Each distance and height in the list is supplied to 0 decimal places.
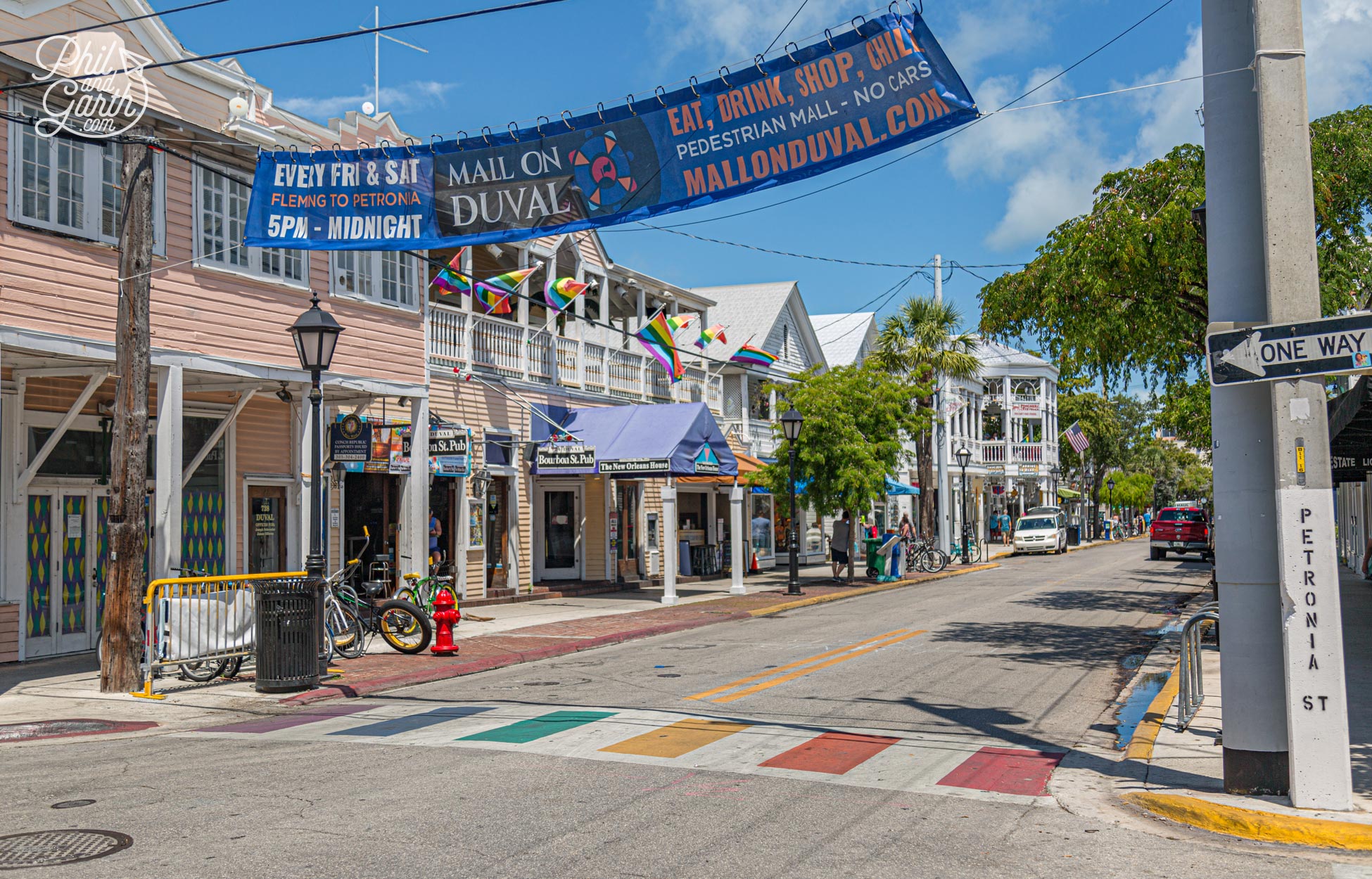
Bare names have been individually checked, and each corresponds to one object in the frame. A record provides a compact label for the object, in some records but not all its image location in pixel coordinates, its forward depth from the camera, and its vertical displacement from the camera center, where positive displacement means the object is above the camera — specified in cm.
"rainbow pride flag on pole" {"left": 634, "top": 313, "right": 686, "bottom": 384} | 2512 +362
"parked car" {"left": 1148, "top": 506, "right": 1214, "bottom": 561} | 3831 -139
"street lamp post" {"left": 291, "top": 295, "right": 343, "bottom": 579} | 1260 +181
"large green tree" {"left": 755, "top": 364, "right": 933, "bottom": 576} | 2808 +156
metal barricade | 1191 -125
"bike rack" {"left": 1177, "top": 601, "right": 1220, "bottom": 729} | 905 -157
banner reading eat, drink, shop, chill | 859 +309
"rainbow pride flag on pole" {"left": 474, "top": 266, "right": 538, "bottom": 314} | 2105 +412
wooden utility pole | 1162 +25
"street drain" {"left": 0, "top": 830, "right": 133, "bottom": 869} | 570 -180
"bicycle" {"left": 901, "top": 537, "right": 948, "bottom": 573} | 3475 -190
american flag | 4953 +251
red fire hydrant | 1465 -157
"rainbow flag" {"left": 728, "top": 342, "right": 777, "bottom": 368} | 2971 +390
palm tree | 3544 +488
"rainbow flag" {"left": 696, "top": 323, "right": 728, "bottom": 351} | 2745 +413
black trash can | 1165 -137
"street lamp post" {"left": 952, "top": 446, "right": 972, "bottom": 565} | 3744 +137
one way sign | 611 +81
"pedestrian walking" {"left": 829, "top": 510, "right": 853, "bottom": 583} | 2948 -115
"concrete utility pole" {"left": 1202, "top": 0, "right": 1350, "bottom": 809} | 637 +20
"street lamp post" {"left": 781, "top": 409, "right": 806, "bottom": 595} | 2502 +159
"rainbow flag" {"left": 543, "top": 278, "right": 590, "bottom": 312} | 2228 +428
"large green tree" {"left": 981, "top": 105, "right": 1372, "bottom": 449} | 1455 +312
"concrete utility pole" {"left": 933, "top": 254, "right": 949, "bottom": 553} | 3606 +111
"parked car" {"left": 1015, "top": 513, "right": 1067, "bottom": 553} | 4566 -162
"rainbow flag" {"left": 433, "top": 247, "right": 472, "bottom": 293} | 2045 +412
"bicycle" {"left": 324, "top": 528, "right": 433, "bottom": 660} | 1438 -155
